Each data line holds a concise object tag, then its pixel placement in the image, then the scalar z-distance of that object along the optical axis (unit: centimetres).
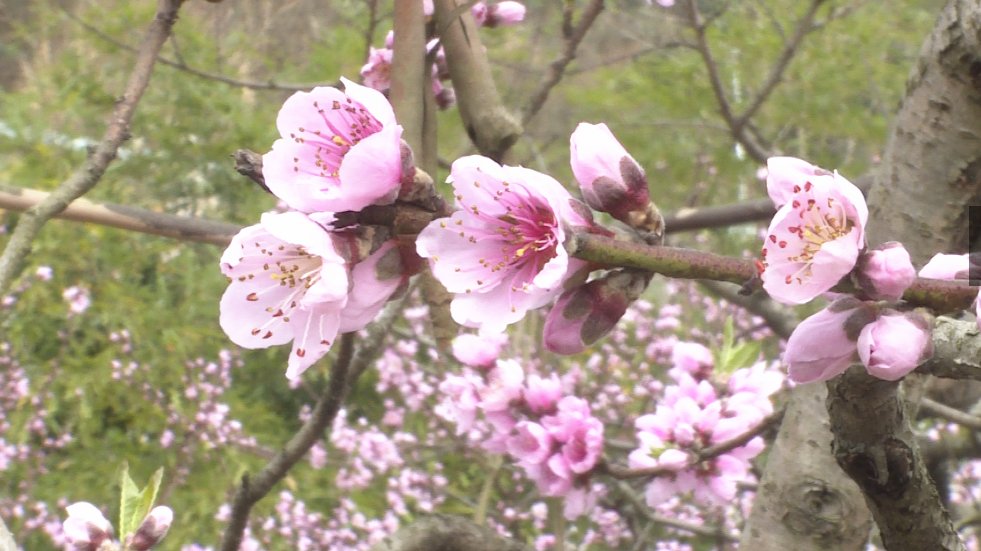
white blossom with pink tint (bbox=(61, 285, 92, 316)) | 315
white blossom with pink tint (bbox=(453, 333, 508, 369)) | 122
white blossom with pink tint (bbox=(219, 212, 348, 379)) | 49
